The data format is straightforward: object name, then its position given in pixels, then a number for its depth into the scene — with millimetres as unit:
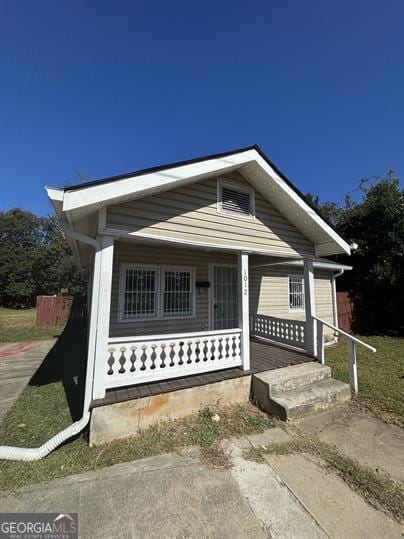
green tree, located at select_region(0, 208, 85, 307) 25156
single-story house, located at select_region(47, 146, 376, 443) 3494
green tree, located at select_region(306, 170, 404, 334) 11352
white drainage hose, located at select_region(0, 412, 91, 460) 2926
